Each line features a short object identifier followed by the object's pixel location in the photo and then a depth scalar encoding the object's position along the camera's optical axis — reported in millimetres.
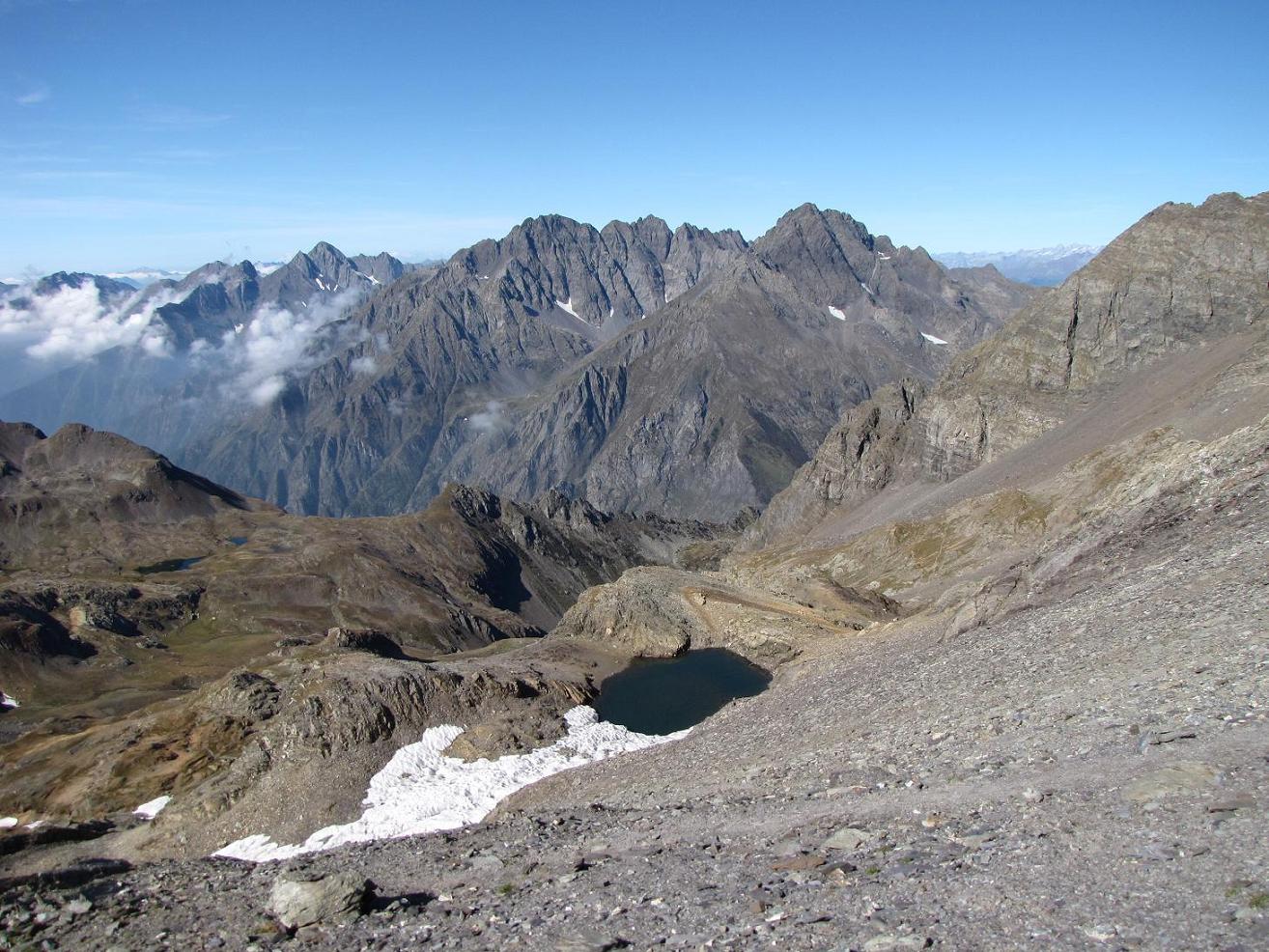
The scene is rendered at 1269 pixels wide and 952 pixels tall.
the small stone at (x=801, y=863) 25453
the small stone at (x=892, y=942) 19250
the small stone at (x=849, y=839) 26250
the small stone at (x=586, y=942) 22812
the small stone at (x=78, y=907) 32312
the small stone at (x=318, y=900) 27875
